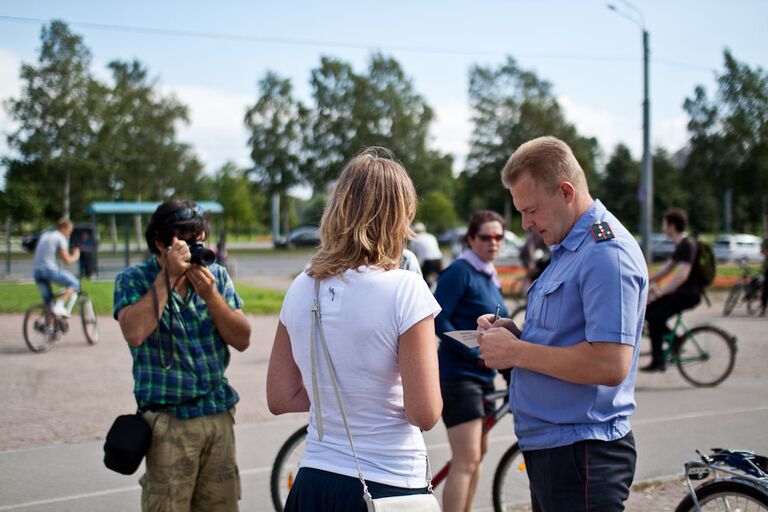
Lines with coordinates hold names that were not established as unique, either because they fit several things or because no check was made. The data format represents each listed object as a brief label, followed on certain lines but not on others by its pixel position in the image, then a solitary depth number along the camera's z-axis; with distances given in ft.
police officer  7.16
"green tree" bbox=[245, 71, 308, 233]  187.52
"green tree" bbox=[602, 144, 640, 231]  202.80
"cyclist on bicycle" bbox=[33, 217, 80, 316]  34.94
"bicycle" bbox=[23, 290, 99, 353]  32.78
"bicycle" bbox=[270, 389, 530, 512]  13.20
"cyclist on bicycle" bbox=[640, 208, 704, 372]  25.79
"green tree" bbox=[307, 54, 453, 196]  187.11
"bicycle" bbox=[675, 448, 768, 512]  9.24
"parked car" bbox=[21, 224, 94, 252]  83.82
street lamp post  60.23
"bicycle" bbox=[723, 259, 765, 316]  48.85
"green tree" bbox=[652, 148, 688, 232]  192.24
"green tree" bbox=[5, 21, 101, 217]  133.24
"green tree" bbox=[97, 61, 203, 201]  158.30
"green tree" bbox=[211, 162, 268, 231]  224.33
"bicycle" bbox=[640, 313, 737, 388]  26.66
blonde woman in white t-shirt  6.74
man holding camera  9.66
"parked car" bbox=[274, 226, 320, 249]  177.06
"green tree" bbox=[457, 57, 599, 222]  185.16
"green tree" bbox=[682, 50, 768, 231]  105.70
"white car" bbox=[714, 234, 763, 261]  122.62
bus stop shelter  84.31
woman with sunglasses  12.27
